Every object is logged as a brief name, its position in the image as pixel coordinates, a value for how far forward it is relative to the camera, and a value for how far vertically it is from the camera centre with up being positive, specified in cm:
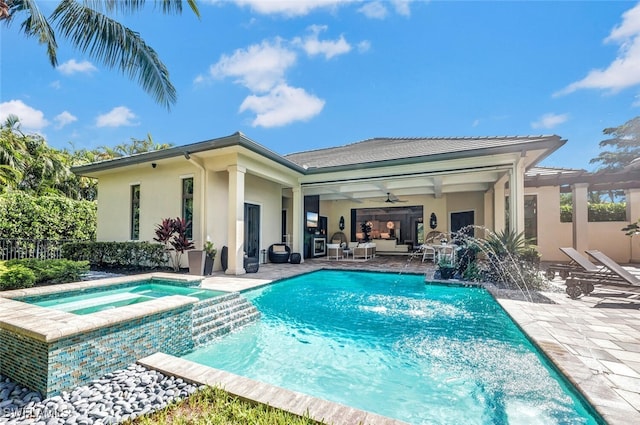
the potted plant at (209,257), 830 -109
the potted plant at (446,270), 827 -145
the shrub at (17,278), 545 -115
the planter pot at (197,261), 806 -117
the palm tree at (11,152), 1423 +366
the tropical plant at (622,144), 2694 +741
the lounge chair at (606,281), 558 -125
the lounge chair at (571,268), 668 -123
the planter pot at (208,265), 829 -132
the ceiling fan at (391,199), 1348 +111
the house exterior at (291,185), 847 +139
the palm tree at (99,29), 731 +506
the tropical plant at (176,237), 838 -52
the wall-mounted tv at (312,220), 1313 +0
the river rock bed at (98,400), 221 -155
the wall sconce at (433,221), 1540 -4
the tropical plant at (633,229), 1015 -30
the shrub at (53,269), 620 -112
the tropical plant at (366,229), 1762 -55
